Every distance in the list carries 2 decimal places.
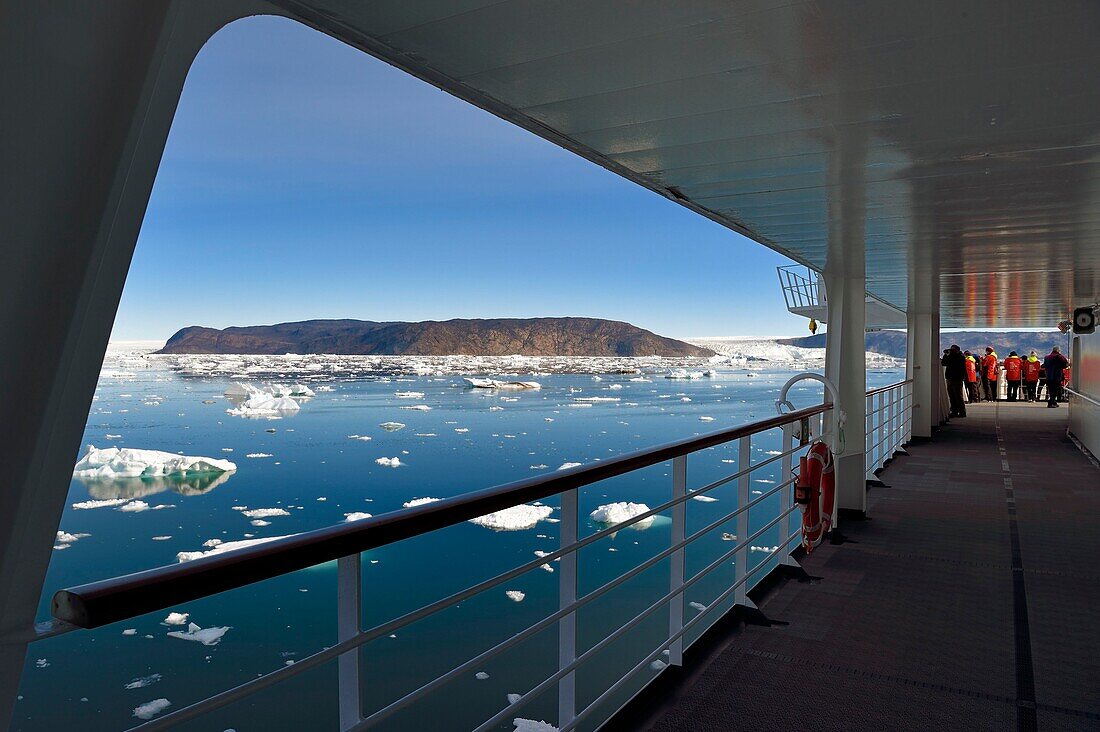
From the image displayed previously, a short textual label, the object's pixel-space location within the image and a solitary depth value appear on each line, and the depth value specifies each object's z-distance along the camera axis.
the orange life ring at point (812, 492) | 2.71
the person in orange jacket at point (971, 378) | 12.23
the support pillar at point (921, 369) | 7.04
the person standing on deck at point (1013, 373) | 13.05
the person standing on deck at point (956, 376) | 9.46
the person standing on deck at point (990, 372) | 12.65
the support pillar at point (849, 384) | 3.65
